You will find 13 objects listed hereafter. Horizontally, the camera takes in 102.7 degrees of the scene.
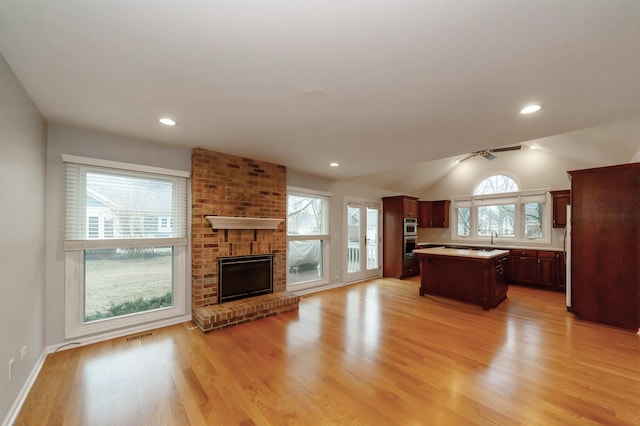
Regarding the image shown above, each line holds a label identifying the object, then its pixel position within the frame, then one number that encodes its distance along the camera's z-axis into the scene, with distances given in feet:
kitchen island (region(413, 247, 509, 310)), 13.47
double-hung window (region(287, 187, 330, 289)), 16.14
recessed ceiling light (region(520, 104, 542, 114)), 7.32
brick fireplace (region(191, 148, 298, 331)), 11.48
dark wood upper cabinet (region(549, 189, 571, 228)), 17.66
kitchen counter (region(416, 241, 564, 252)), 18.71
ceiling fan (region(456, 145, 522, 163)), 15.76
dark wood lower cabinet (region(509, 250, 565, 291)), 17.19
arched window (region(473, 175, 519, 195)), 20.84
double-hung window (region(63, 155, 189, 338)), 9.16
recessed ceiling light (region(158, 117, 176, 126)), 8.43
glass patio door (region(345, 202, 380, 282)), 19.83
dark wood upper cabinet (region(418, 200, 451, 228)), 24.38
